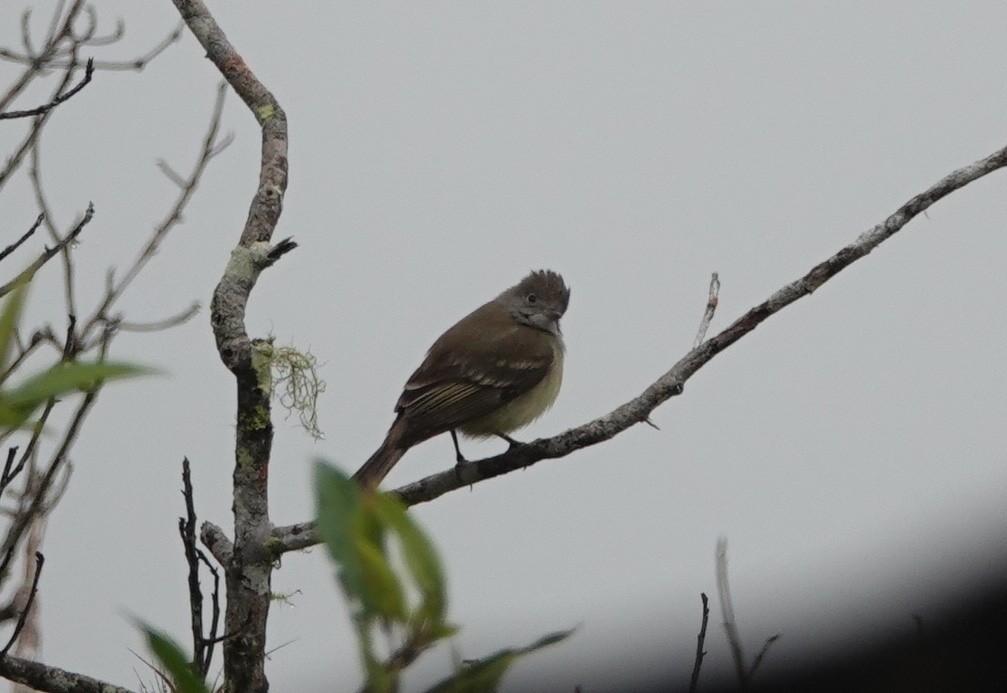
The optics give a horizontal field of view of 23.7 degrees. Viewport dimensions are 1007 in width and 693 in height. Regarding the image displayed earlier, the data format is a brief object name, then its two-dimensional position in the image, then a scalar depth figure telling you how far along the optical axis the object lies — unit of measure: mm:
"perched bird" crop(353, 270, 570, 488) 9445
